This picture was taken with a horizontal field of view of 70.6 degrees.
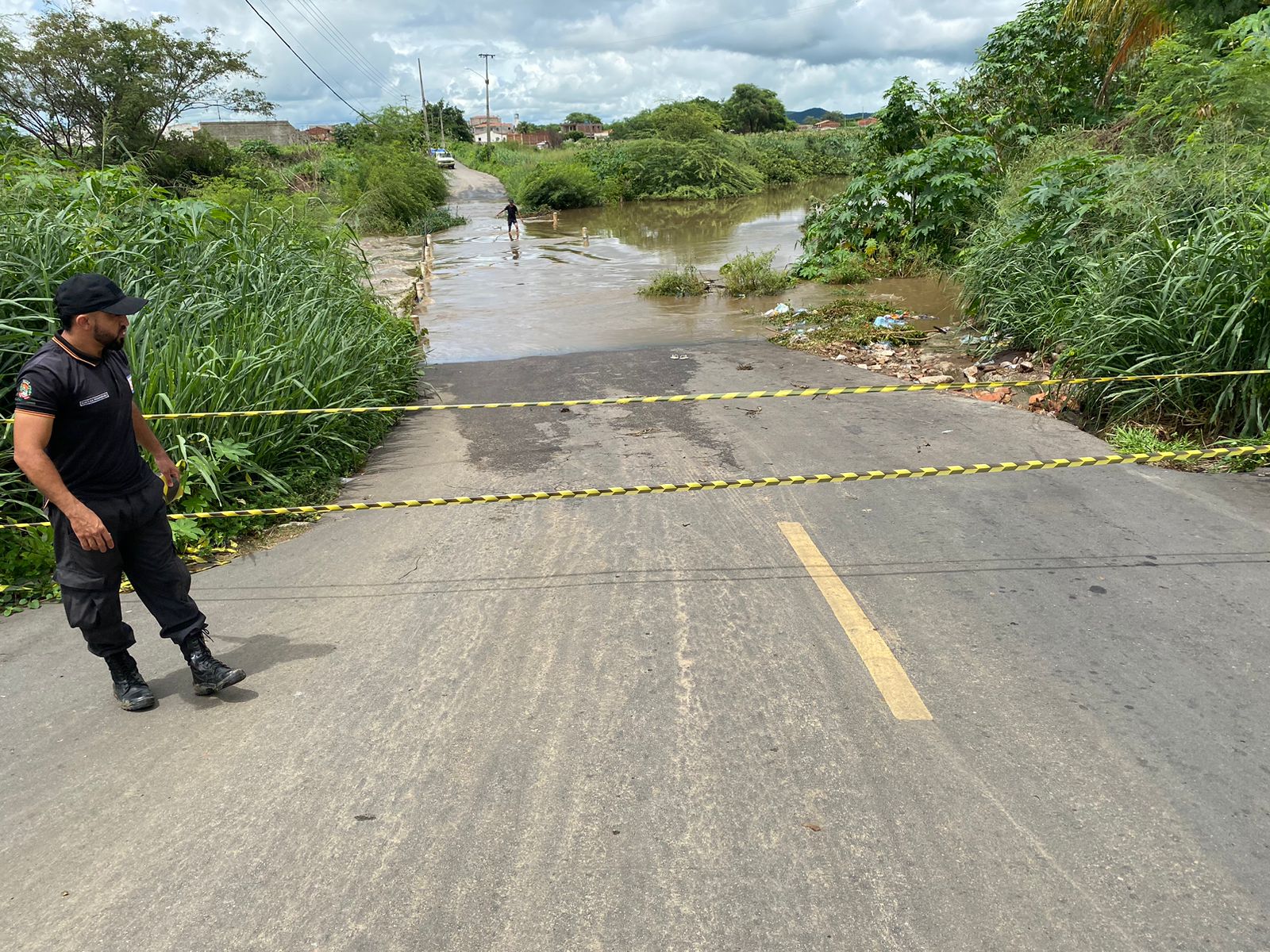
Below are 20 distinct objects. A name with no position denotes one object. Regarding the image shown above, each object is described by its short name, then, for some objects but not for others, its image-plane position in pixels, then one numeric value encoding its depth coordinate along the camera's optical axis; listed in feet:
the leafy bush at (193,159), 107.96
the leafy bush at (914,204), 55.83
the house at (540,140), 363.27
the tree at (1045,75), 70.03
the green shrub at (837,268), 58.49
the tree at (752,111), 363.76
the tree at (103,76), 97.76
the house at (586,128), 482.49
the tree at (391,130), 174.91
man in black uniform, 11.32
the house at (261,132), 238.68
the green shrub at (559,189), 168.76
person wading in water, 111.14
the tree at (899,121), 65.46
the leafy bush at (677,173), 183.93
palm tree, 50.80
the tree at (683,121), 196.34
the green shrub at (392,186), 123.75
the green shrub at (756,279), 59.88
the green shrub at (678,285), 61.98
